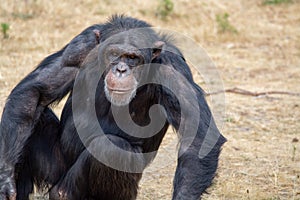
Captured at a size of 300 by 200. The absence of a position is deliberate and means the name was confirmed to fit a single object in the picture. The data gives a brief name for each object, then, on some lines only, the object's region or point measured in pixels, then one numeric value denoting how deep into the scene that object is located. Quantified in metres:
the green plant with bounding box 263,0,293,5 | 27.67
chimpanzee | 10.02
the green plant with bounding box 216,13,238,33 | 23.53
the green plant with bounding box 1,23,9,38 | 19.97
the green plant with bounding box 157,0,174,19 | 23.88
